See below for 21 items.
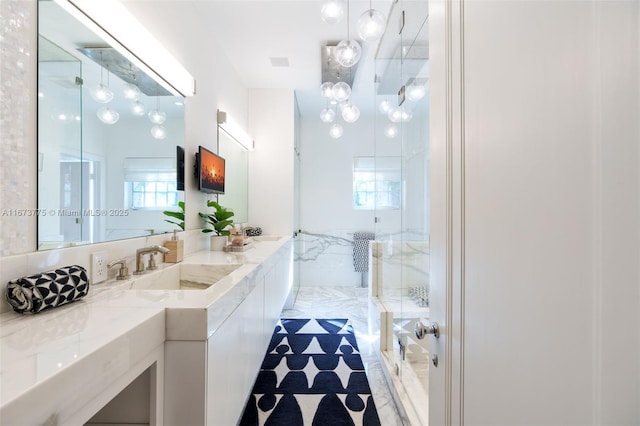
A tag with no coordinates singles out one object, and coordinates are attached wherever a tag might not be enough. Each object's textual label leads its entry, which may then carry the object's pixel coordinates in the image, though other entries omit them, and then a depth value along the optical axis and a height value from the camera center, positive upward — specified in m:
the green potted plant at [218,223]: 2.36 -0.09
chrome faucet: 1.43 -0.22
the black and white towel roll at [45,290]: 0.82 -0.23
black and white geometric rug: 1.66 -1.15
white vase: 2.35 -0.24
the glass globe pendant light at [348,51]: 1.98 +1.09
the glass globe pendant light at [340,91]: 2.57 +1.07
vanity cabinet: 0.92 -0.57
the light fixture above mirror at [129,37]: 1.19 +0.82
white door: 0.31 +0.00
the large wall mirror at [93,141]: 1.01 +0.31
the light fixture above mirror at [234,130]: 2.71 +0.85
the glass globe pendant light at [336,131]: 3.55 +0.98
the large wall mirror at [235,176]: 2.90 +0.41
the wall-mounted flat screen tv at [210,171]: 2.18 +0.33
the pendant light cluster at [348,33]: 1.67 +1.10
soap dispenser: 1.68 -0.22
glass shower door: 1.59 +0.06
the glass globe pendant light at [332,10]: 1.65 +1.15
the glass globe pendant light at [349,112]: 2.98 +1.02
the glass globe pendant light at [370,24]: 1.68 +1.09
